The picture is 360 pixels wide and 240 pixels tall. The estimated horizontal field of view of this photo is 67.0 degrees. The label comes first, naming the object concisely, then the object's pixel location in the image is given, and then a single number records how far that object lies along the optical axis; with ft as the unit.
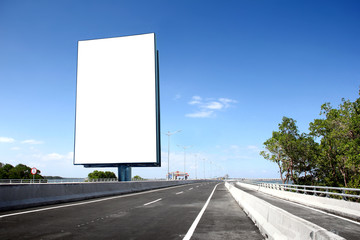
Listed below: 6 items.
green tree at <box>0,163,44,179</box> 231.71
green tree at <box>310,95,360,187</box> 121.08
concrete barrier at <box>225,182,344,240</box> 10.80
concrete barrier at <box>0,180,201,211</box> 33.42
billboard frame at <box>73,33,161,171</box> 190.08
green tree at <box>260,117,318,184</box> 205.67
